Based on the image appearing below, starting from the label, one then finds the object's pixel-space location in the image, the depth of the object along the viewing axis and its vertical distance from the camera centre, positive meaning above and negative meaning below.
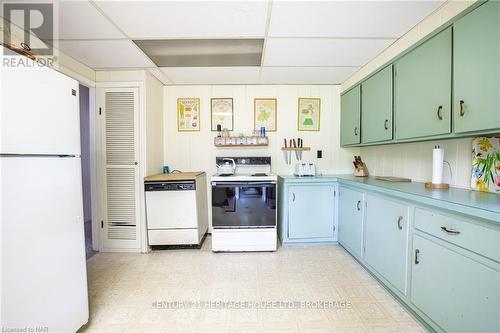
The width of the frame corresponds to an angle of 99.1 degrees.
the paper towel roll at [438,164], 1.70 -0.04
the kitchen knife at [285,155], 3.25 +0.07
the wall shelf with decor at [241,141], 3.07 +0.27
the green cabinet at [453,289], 1.06 -0.74
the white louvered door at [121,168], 2.62 -0.10
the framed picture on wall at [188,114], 3.19 +0.68
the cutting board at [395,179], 2.19 -0.21
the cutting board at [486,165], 1.48 -0.04
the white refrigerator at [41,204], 1.00 -0.23
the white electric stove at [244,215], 2.61 -0.68
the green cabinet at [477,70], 1.18 +0.54
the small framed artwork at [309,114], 3.23 +0.69
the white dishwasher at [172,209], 2.58 -0.61
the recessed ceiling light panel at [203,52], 2.04 +1.13
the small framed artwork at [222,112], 3.19 +0.71
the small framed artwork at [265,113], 3.21 +0.70
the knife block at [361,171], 2.88 -0.15
